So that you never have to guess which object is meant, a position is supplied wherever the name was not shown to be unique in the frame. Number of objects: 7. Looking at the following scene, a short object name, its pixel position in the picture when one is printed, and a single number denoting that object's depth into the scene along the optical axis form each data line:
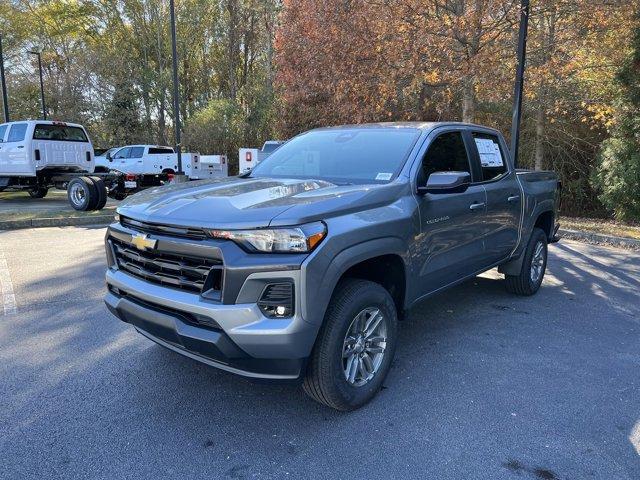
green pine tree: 11.37
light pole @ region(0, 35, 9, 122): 20.28
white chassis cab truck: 13.49
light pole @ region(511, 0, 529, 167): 8.89
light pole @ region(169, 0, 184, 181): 16.81
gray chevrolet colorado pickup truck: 2.62
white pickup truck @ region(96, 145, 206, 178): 18.53
